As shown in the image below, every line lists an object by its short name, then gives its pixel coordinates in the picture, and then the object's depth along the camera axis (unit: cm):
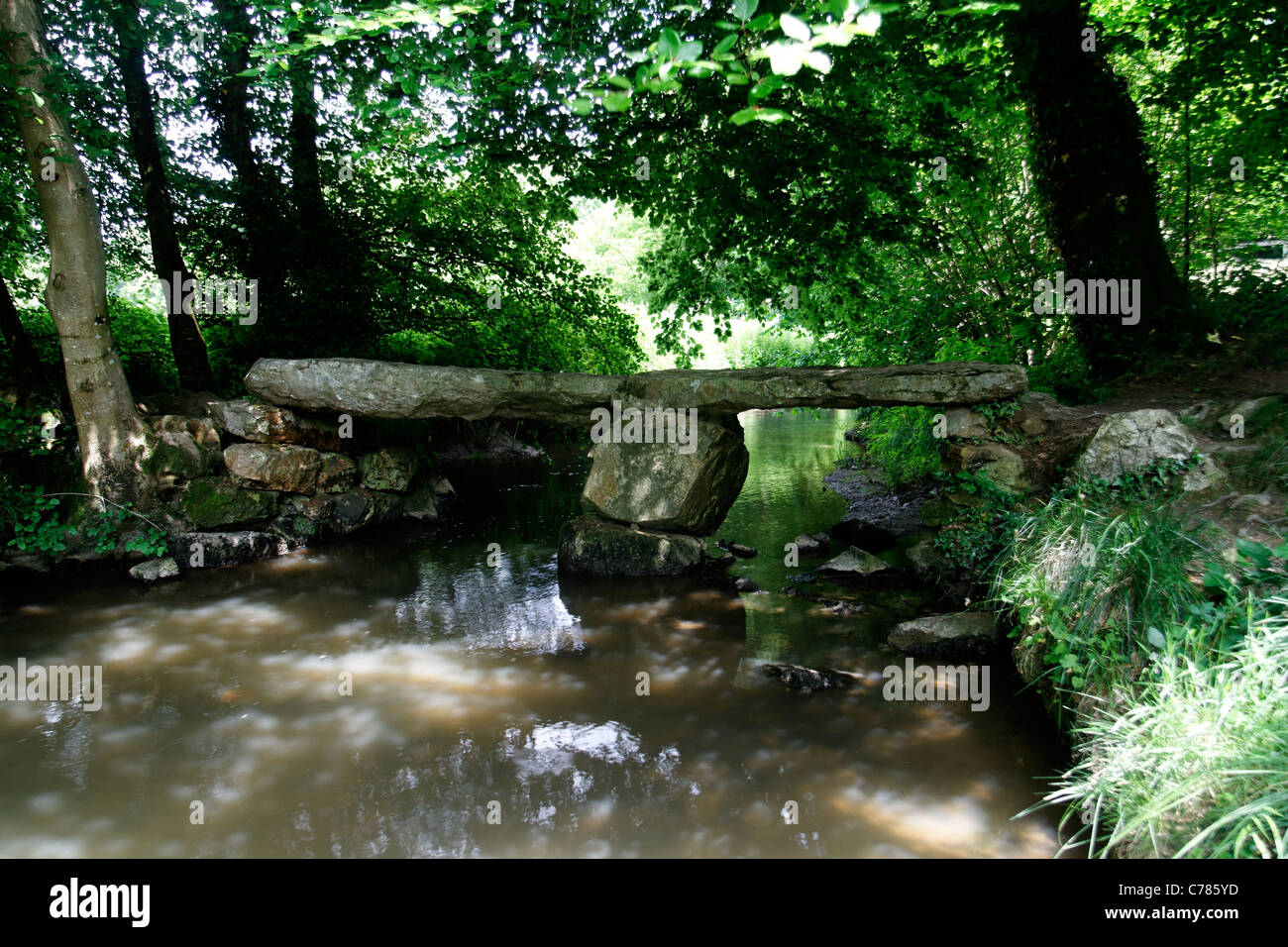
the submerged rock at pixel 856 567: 641
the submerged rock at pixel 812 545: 729
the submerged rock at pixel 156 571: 612
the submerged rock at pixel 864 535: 764
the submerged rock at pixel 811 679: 430
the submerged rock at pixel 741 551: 725
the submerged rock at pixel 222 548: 661
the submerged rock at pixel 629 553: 664
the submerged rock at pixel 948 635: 471
